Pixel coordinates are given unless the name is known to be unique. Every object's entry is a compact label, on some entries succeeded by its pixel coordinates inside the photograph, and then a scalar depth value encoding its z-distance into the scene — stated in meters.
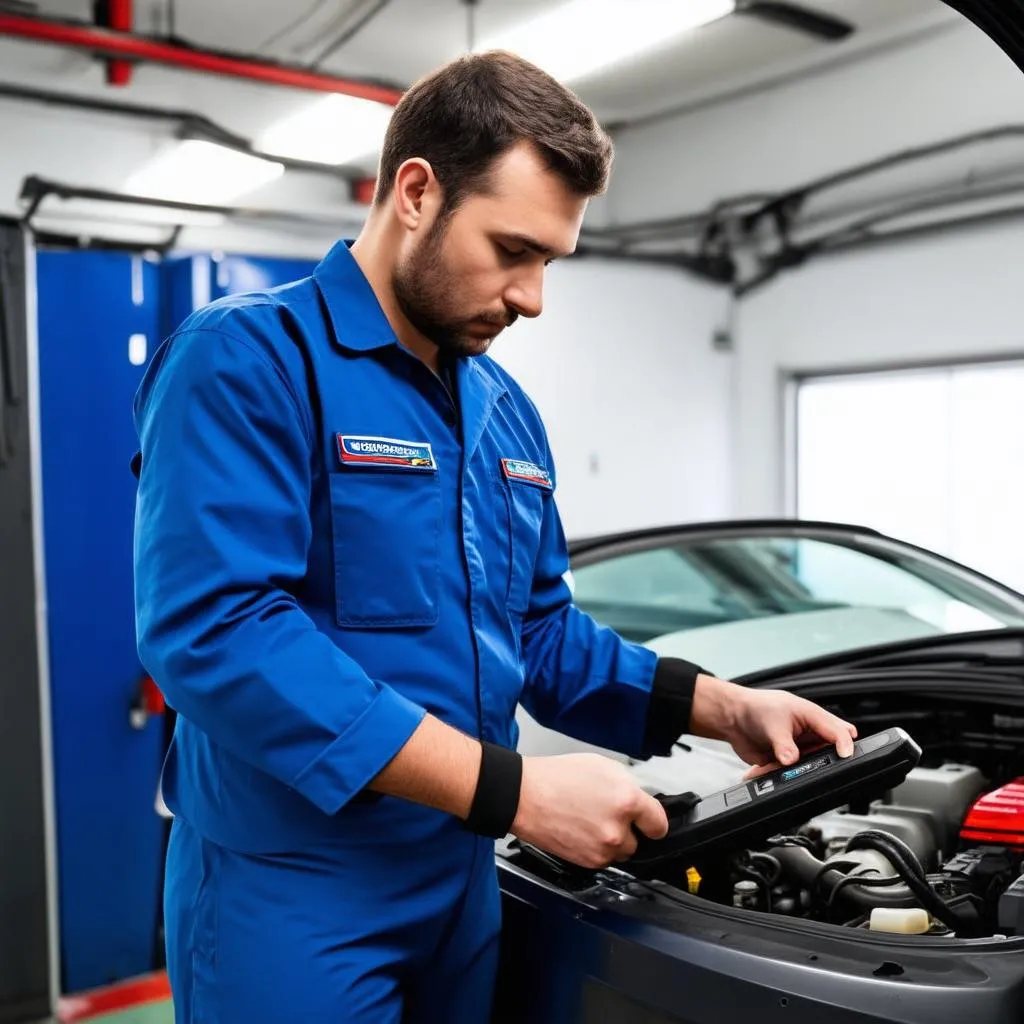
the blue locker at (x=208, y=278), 2.86
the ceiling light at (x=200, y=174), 5.39
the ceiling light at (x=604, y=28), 4.31
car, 1.05
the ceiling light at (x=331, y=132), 5.18
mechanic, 0.99
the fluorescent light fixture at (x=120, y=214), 5.25
